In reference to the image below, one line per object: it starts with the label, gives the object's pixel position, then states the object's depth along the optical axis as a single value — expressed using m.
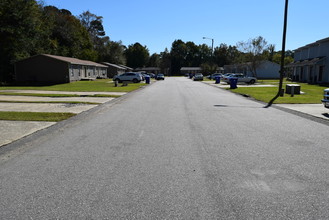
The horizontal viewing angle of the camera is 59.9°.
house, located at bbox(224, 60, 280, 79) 68.29
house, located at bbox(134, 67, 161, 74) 124.89
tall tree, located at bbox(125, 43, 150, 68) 130.12
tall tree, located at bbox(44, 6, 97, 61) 58.69
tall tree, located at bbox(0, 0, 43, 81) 41.56
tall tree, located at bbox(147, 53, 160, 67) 143.50
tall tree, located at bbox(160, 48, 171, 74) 138.50
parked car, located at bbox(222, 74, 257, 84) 41.53
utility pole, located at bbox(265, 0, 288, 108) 19.62
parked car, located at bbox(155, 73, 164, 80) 63.27
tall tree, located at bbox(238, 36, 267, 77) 54.12
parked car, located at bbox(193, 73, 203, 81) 59.09
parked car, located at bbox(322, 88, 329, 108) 11.82
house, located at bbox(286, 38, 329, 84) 36.91
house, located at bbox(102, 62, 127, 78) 77.81
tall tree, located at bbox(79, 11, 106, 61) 98.31
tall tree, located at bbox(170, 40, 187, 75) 138.25
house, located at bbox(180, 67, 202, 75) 126.62
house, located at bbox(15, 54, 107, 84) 42.72
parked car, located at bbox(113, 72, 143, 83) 45.75
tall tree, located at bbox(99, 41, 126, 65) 95.94
